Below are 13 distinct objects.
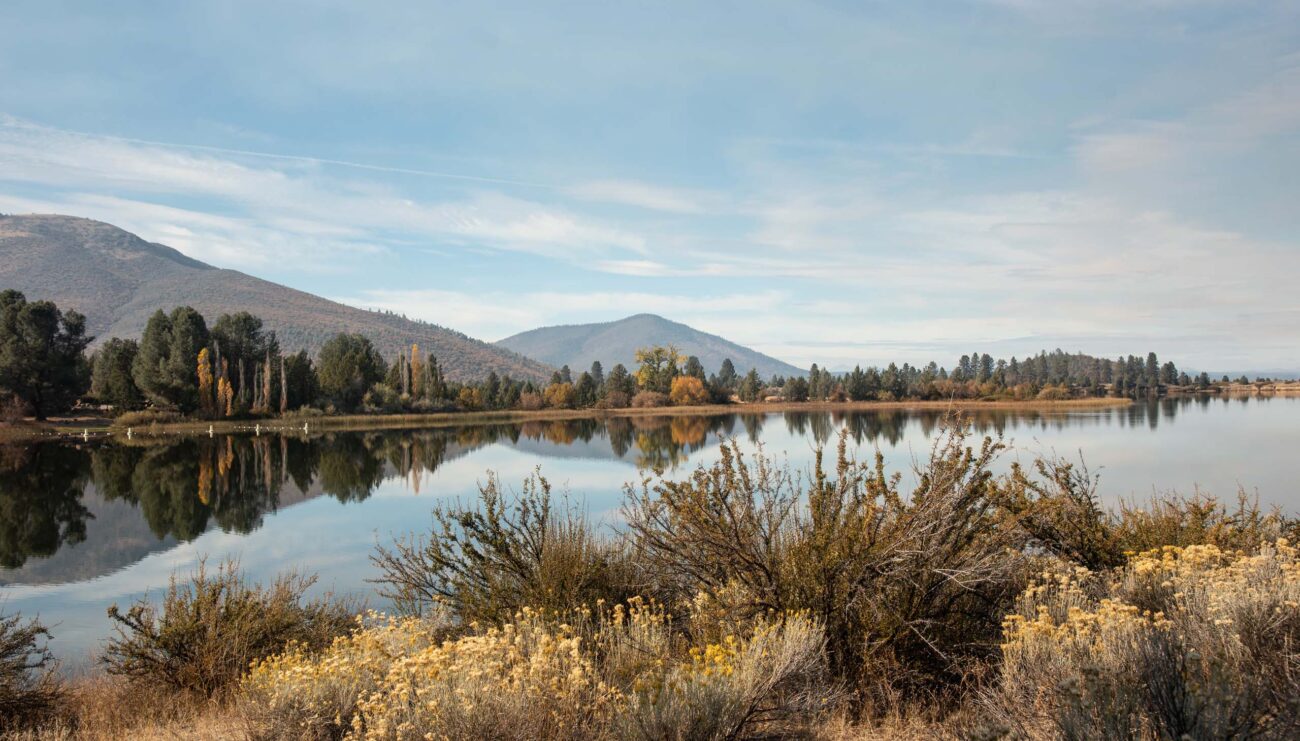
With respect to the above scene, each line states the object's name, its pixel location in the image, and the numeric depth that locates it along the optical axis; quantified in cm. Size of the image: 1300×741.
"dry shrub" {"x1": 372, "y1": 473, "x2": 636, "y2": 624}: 715
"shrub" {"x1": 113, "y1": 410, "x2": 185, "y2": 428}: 5528
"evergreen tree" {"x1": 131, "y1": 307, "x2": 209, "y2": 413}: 5994
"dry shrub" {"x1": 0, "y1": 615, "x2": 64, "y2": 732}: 595
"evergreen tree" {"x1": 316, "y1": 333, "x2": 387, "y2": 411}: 7425
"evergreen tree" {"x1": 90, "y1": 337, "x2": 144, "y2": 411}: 6075
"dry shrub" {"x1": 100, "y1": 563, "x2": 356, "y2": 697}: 693
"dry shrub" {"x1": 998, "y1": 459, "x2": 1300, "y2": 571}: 768
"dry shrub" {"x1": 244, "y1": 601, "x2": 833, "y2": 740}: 418
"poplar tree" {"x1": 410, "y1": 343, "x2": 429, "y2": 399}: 8325
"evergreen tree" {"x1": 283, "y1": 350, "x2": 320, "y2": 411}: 7175
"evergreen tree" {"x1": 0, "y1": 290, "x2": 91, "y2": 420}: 5197
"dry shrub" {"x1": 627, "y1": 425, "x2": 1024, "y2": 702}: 566
